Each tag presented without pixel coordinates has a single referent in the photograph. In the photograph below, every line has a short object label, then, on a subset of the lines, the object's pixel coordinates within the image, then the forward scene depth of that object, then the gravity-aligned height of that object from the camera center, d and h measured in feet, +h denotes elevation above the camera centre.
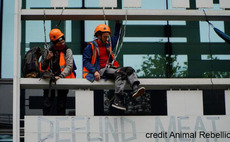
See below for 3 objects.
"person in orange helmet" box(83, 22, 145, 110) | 56.80 +2.64
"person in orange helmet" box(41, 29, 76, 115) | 59.88 +2.79
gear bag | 60.28 +2.67
